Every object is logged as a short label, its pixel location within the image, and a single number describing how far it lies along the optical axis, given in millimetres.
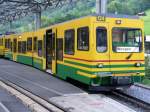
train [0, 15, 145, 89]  8568
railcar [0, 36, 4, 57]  24599
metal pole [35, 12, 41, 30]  25515
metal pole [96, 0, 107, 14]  13915
